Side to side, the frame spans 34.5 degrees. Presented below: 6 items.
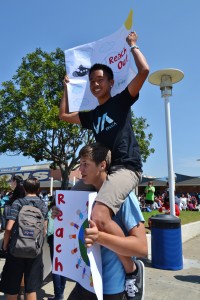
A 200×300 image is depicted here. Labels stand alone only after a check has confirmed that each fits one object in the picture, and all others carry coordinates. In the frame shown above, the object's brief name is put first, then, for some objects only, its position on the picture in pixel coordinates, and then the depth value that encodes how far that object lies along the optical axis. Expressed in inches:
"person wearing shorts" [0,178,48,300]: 150.7
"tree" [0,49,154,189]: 741.9
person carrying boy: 75.2
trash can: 272.4
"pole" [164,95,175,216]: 311.9
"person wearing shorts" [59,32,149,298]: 76.1
